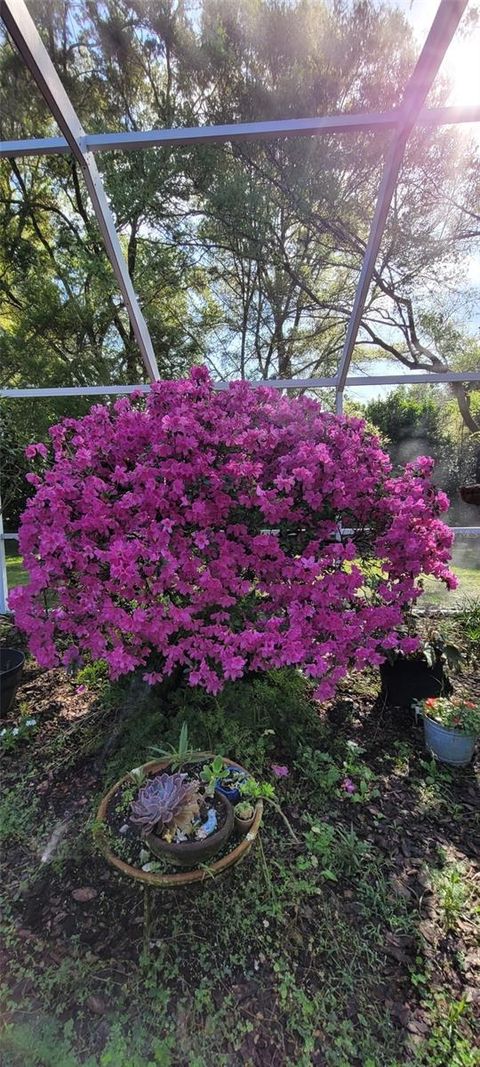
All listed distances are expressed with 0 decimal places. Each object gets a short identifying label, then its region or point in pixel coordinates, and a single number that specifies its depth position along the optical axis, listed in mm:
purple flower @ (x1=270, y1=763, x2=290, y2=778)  1762
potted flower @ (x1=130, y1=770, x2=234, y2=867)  1279
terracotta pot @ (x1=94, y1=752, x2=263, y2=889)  1276
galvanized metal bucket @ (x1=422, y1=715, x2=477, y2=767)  1927
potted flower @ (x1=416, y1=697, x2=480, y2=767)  1911
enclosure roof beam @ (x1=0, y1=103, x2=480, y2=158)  2145
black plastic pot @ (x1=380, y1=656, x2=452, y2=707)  2322
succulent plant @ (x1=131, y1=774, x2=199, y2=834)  1303
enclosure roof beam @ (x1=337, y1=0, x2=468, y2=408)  1714
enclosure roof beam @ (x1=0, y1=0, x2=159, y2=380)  1810
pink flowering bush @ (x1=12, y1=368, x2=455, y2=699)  1724
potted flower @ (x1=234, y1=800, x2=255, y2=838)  1419
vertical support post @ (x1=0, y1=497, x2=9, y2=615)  4125
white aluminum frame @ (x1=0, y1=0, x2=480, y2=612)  1804
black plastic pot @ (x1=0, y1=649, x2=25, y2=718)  2344
